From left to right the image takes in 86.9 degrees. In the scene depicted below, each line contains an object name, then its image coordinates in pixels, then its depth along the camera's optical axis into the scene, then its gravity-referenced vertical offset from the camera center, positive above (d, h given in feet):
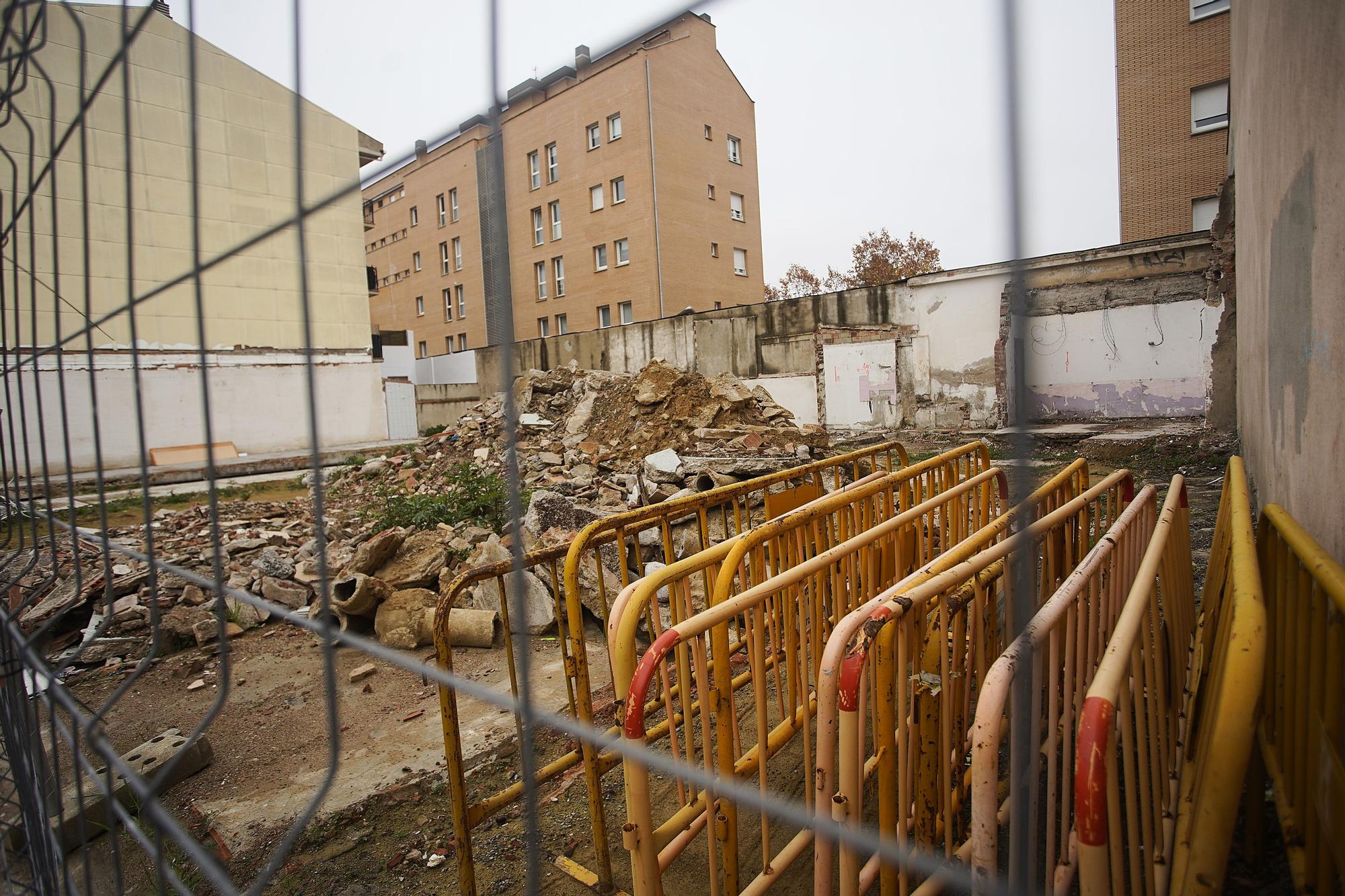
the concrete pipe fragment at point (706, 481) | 26.40 -3.15
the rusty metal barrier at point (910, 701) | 5.59 -2.78
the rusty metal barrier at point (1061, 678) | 4.49 -2.40
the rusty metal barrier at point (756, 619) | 6.35 -2.49
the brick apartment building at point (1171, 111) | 57.82 +22.28
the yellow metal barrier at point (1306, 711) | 5.38 -2.95
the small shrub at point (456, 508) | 26.21 -3.81
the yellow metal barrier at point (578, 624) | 8.05 -2.64
